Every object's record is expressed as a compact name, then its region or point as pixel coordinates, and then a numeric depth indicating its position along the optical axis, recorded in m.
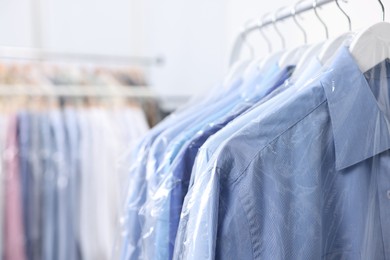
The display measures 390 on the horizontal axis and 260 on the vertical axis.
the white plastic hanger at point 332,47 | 0.71
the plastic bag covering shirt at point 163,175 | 0.71
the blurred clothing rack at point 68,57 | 1.75
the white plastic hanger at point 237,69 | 0.98
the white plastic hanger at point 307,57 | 0.75
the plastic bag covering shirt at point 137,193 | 0.84
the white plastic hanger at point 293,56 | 0.82
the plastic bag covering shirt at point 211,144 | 0.62
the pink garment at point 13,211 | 1.36
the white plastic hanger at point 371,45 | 0.66
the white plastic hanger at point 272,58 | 0.88
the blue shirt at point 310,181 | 0.59
